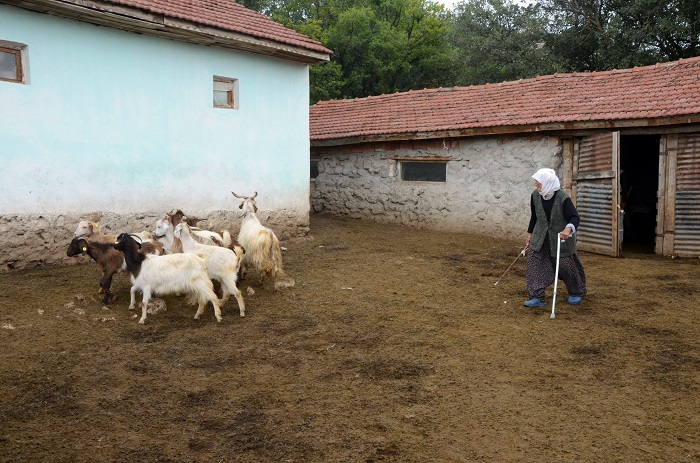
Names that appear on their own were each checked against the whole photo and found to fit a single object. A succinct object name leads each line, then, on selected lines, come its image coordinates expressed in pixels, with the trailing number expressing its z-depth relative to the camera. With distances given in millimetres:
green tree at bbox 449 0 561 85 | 23266
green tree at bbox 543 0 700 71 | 20031
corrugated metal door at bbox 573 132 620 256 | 10469
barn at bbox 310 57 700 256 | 10508
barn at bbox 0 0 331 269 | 8477
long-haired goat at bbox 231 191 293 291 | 7750
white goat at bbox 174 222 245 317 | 6762
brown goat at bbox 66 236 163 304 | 6977
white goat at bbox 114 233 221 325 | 6363
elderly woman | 6895
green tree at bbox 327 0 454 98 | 26172
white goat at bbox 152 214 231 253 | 7500
